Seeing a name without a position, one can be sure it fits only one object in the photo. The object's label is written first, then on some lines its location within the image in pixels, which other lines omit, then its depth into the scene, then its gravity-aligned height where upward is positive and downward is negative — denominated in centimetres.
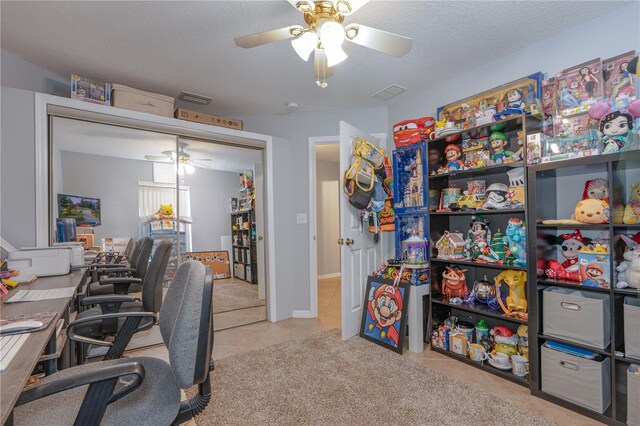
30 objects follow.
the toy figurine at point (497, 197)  223 +11
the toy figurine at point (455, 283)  251 -59
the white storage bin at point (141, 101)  258 +102
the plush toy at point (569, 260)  188 -31
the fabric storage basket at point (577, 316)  169 -62
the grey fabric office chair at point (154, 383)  81 -51
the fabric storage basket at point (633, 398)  152 -95
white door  276 -38
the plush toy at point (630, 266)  159 -31
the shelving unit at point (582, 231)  166 -14
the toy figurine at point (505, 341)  217 -94
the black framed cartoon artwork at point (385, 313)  254 -88
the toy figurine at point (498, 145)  230 +51
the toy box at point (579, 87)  193 +81
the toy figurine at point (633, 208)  164 +1
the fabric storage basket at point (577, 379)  167 -97
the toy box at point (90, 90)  242 +103
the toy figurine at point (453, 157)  250 +47
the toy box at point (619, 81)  179 +79
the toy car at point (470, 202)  238 +8
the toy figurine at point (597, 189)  182 +13
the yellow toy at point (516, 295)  213 -59
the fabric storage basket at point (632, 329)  157 -62
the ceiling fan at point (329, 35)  152 +95
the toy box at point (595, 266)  172 -32
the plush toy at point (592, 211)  173 +0
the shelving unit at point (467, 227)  214 -13
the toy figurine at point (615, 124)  168 +48
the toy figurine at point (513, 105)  213 +78
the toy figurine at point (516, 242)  212 -22
